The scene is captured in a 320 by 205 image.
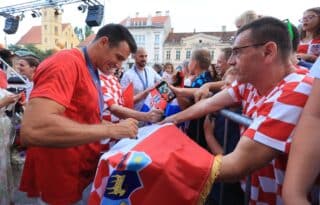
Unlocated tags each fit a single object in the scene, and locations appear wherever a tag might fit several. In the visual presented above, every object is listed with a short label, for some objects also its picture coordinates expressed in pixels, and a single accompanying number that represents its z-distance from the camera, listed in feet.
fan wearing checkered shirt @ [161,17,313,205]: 2.58
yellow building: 154.47
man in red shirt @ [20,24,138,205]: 3.46
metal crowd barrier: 3.32
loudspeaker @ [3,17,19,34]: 44.66
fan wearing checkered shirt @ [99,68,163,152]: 5.71
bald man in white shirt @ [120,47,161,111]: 11.50
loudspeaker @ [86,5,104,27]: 38.22
